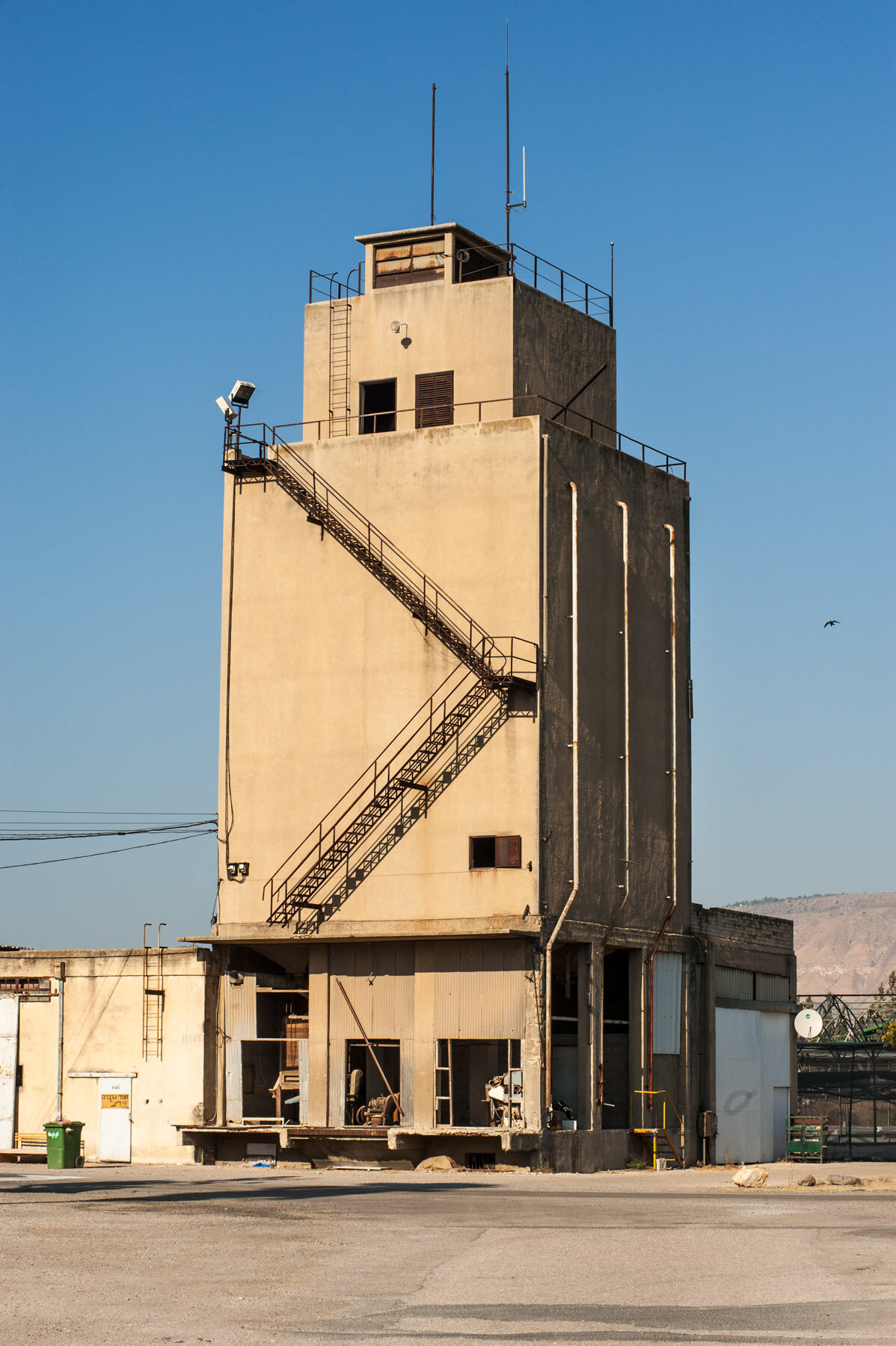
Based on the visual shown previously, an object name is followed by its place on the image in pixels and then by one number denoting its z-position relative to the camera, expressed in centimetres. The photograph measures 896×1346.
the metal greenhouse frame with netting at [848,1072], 5653
